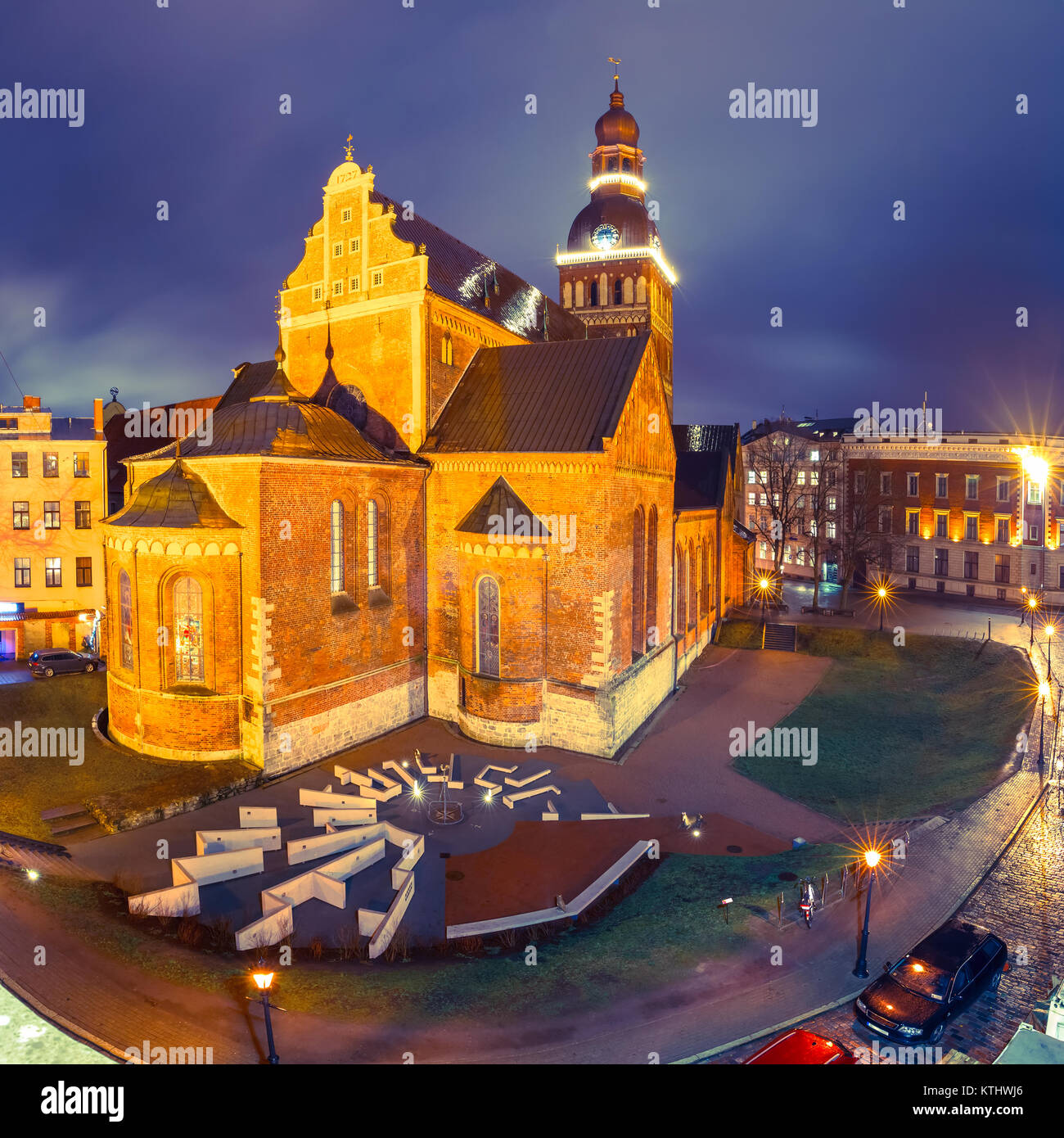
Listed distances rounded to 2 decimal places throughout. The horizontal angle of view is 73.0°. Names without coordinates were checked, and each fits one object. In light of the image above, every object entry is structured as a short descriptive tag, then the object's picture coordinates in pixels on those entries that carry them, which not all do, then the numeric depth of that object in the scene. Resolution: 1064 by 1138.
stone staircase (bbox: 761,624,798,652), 38.12
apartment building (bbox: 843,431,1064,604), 45.91
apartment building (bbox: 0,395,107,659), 35.50
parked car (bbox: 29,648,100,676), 30.83
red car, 10.05
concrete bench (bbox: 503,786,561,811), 19.88
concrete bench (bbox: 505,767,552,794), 20.56
